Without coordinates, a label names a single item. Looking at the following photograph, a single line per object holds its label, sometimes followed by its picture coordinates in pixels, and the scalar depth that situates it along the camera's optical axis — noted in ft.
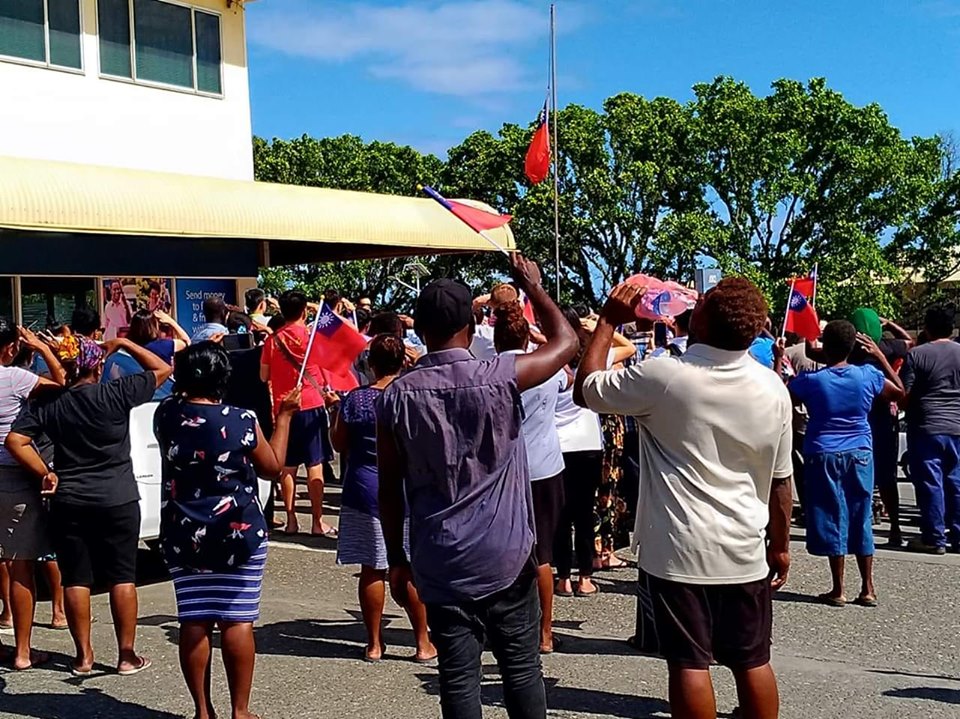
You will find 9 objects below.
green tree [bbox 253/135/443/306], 135.54
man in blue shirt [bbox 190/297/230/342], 31.07
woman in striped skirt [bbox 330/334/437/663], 18.86
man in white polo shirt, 12.94
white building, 41.34
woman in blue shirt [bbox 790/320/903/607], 22.76
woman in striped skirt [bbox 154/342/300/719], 15.24
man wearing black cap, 12.32
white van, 24.50
